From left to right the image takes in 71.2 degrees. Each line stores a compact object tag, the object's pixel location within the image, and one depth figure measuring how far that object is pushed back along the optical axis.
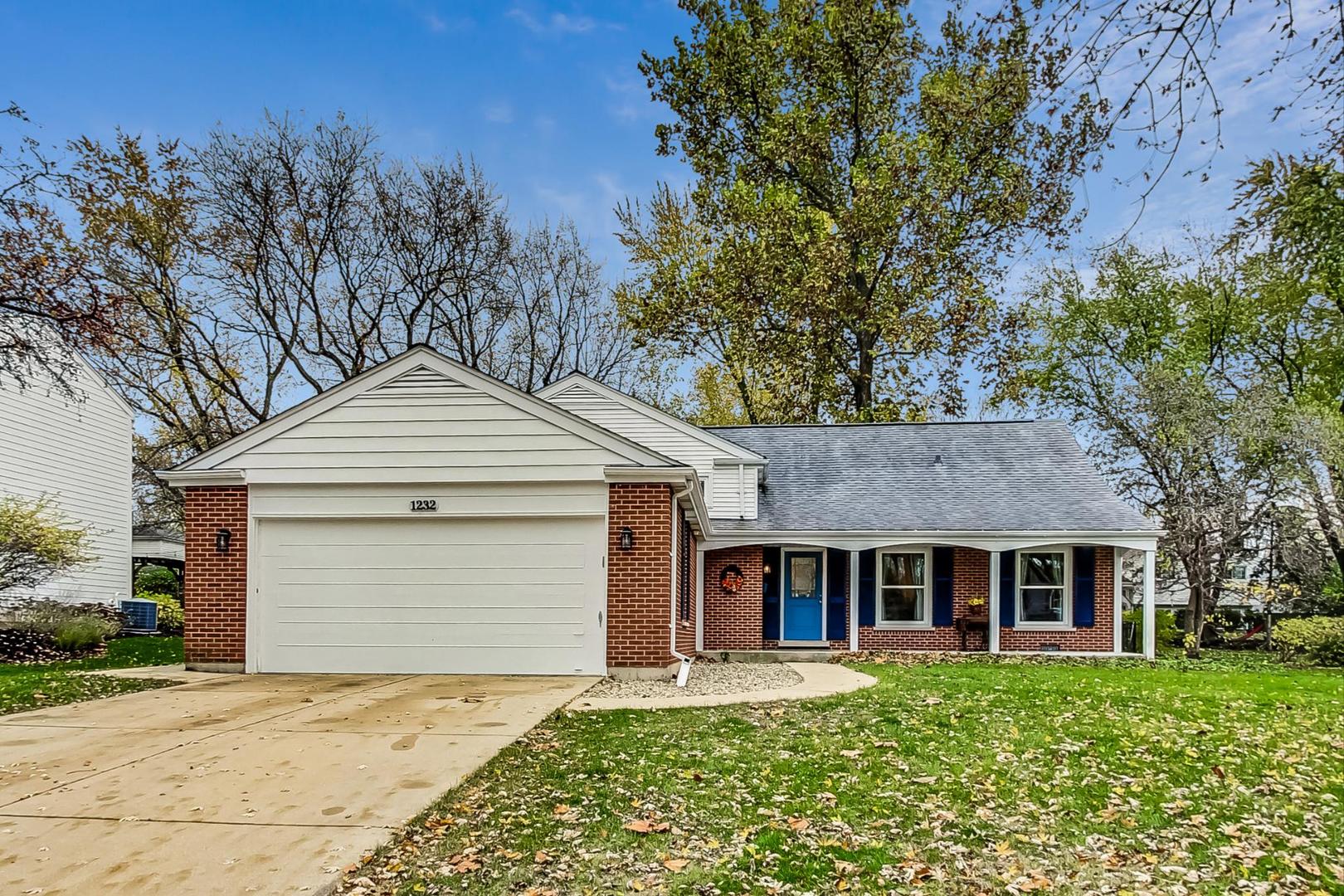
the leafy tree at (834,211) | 24.09
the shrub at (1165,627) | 20.88
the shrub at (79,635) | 14.27
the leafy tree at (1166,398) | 19.72
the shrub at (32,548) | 15.00
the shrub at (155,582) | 28.06
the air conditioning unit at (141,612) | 21.06
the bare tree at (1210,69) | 3.68
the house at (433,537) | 10.88
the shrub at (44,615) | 14.44
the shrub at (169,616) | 21.66
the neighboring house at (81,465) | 18.91
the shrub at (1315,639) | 16.17
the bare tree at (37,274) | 10.05
